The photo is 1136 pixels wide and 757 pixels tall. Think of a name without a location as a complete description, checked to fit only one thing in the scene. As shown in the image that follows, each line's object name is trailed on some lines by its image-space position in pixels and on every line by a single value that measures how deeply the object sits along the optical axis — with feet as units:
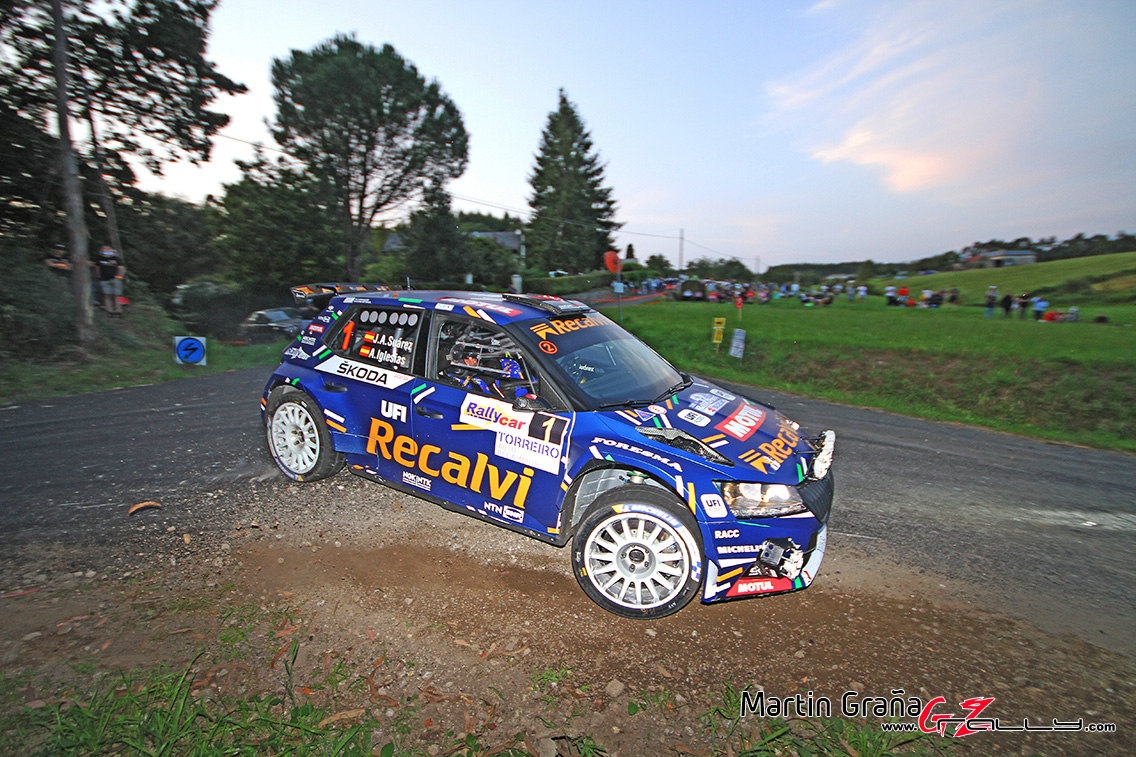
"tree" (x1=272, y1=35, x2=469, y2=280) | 104.53
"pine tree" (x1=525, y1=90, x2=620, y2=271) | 176.76
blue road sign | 40.68
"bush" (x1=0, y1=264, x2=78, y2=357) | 36.44
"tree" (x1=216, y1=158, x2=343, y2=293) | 90.48
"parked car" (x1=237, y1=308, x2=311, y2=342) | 60.34
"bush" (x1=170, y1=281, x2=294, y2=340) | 67.41
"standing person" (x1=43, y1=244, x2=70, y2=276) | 47.44
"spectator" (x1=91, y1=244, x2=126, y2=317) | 49.34
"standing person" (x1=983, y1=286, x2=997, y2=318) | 78.64
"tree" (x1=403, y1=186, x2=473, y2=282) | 122.31
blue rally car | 10.85
